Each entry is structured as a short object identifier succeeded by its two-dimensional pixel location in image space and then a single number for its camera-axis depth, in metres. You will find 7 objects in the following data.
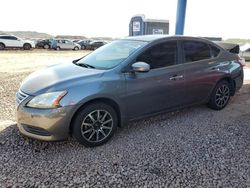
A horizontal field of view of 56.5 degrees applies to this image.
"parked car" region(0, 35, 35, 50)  23.92
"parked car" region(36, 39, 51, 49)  29.50
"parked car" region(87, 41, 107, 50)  31.86
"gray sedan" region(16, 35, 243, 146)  3.08
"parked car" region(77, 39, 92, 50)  32.81
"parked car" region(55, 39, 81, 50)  29.89
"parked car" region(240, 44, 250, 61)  15.91
